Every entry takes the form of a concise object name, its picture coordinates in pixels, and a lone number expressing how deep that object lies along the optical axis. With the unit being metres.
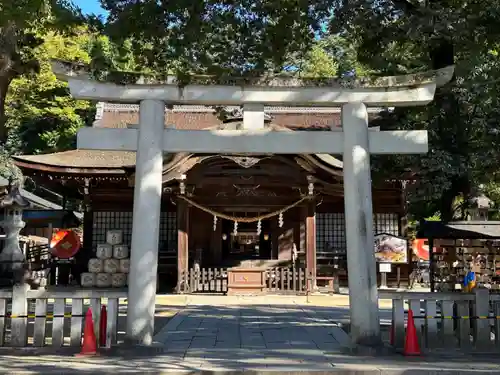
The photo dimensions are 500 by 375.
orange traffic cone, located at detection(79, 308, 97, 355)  7.48
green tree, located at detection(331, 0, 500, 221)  8.49
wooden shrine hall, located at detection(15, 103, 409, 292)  17.09
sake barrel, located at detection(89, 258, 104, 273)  16.39
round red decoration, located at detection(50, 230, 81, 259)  17.70
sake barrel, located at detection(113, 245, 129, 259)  16.38
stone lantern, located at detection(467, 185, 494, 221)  15.04
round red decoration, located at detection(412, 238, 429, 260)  20.55
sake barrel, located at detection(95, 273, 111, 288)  16.29
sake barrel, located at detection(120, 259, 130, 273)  16.39
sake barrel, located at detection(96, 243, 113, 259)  16.27
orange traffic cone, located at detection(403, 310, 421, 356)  7.53
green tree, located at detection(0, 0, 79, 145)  7.43
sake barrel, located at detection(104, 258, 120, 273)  16.34
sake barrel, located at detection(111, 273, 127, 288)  16.28
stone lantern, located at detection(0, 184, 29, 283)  14.57
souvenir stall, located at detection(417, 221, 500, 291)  12.49
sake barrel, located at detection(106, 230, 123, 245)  16.41
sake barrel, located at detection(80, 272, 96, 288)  16.41
